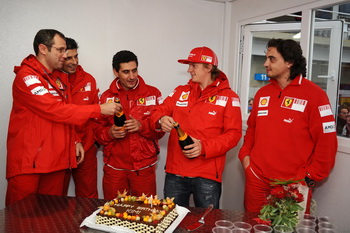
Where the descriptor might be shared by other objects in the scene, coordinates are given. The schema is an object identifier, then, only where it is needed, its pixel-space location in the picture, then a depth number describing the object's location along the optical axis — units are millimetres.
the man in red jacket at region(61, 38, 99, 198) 2967
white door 2713
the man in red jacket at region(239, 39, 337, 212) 2195
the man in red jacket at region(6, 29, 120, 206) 2322
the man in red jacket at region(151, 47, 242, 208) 2447
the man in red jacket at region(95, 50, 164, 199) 2840
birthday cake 1543
